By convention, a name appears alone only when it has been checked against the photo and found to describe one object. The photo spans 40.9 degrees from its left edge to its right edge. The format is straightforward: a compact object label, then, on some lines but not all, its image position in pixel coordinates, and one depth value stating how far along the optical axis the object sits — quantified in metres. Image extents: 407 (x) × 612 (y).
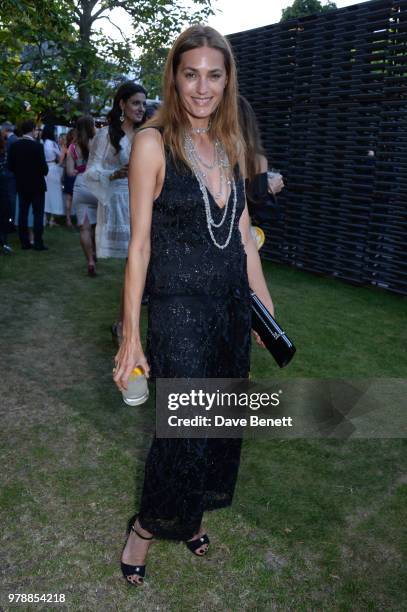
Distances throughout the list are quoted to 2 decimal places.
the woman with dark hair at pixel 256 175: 3.80
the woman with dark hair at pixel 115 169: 4.88
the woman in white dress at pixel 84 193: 6.58
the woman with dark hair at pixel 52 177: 11.35
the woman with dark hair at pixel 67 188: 11.27
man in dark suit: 8.67
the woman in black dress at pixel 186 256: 1.98
